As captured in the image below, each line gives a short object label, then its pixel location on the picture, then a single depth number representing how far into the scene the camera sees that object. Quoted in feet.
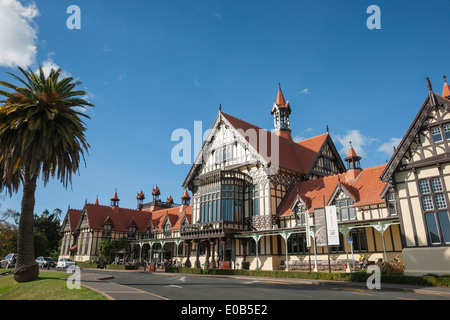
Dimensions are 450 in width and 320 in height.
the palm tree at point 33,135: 67.72
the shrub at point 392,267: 71.70
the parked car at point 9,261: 130.57
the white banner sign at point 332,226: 72.55
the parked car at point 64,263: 142.47
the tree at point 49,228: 243.81
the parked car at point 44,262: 134.64
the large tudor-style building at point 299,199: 70.13
